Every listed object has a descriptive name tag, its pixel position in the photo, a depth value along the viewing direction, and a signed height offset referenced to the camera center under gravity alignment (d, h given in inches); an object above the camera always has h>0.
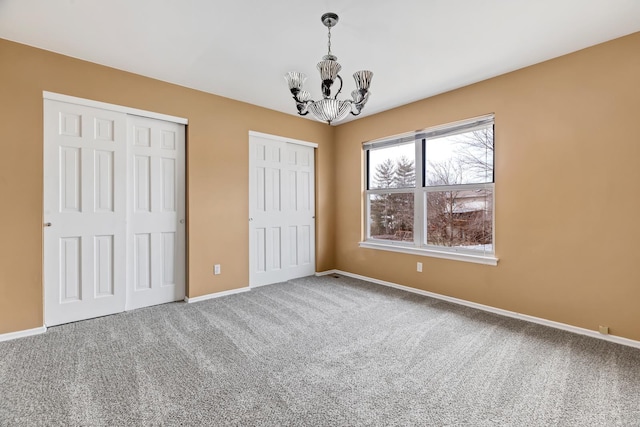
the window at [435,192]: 133.2 +11.1
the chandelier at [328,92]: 81.4 +36.3
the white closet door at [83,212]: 108.3 +0.7
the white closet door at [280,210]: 165.0 +2.0
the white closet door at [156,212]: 127.7 +0.8
